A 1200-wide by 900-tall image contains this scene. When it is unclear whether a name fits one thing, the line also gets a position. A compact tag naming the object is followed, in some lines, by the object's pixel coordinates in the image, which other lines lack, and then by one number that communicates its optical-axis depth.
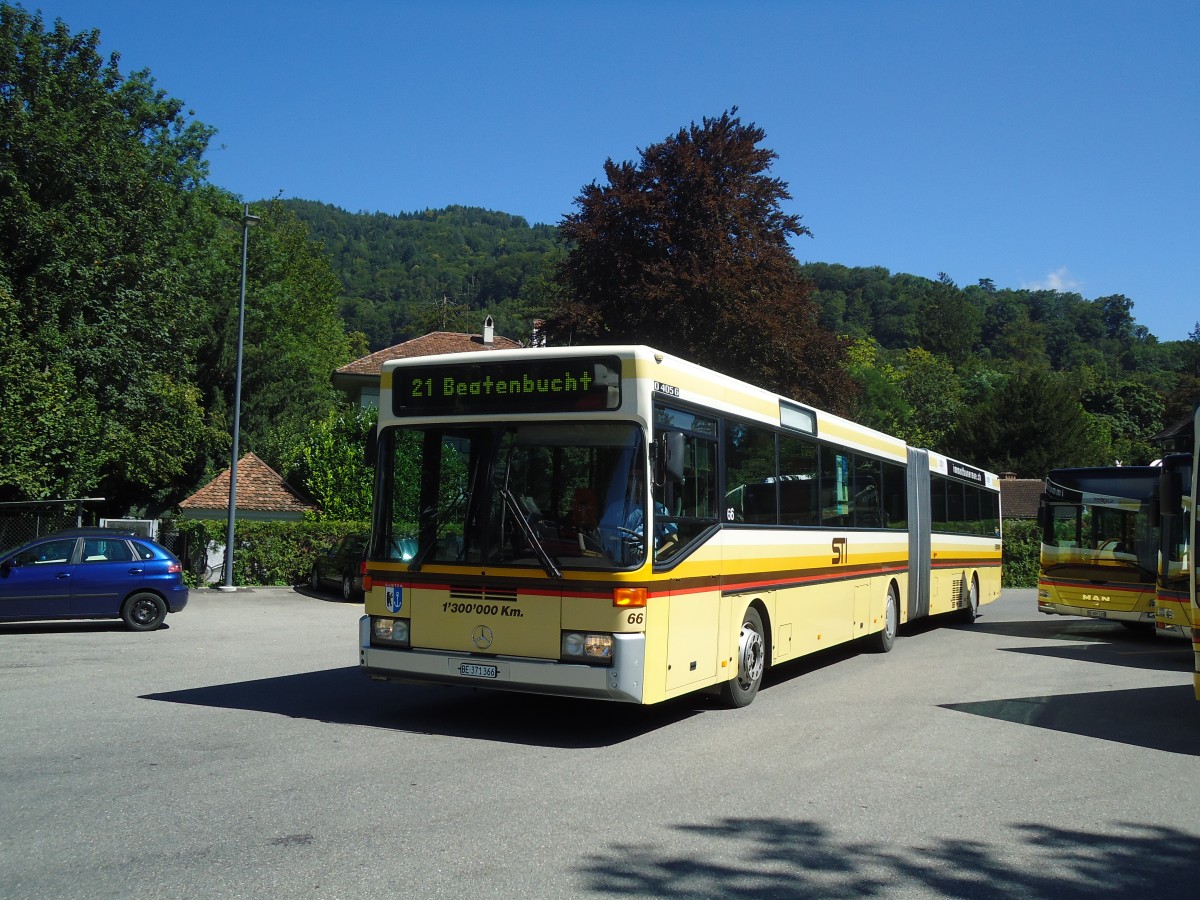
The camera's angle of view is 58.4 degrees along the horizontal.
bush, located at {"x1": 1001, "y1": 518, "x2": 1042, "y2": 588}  39.19
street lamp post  26.80
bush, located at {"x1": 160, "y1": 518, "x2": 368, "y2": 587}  28.12
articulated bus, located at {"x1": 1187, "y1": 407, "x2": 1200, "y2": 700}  9.46
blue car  16.53
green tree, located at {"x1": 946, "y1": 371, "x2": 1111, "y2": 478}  70.06
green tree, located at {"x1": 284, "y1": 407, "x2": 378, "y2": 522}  35.25
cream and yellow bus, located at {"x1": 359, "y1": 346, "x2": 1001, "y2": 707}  8.42
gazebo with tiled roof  36.75
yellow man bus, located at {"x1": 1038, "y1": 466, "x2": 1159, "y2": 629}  18.72
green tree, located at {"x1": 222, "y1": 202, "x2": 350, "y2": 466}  50.20
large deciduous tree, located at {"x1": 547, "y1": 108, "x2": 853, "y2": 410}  30.36
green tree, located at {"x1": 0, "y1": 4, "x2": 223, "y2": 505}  33.00
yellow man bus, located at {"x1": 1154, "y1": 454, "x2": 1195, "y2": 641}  14.74
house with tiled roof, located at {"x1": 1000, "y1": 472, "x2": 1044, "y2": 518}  59.28
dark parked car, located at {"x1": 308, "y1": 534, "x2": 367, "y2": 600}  25.91
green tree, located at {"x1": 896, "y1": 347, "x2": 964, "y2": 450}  101.06
